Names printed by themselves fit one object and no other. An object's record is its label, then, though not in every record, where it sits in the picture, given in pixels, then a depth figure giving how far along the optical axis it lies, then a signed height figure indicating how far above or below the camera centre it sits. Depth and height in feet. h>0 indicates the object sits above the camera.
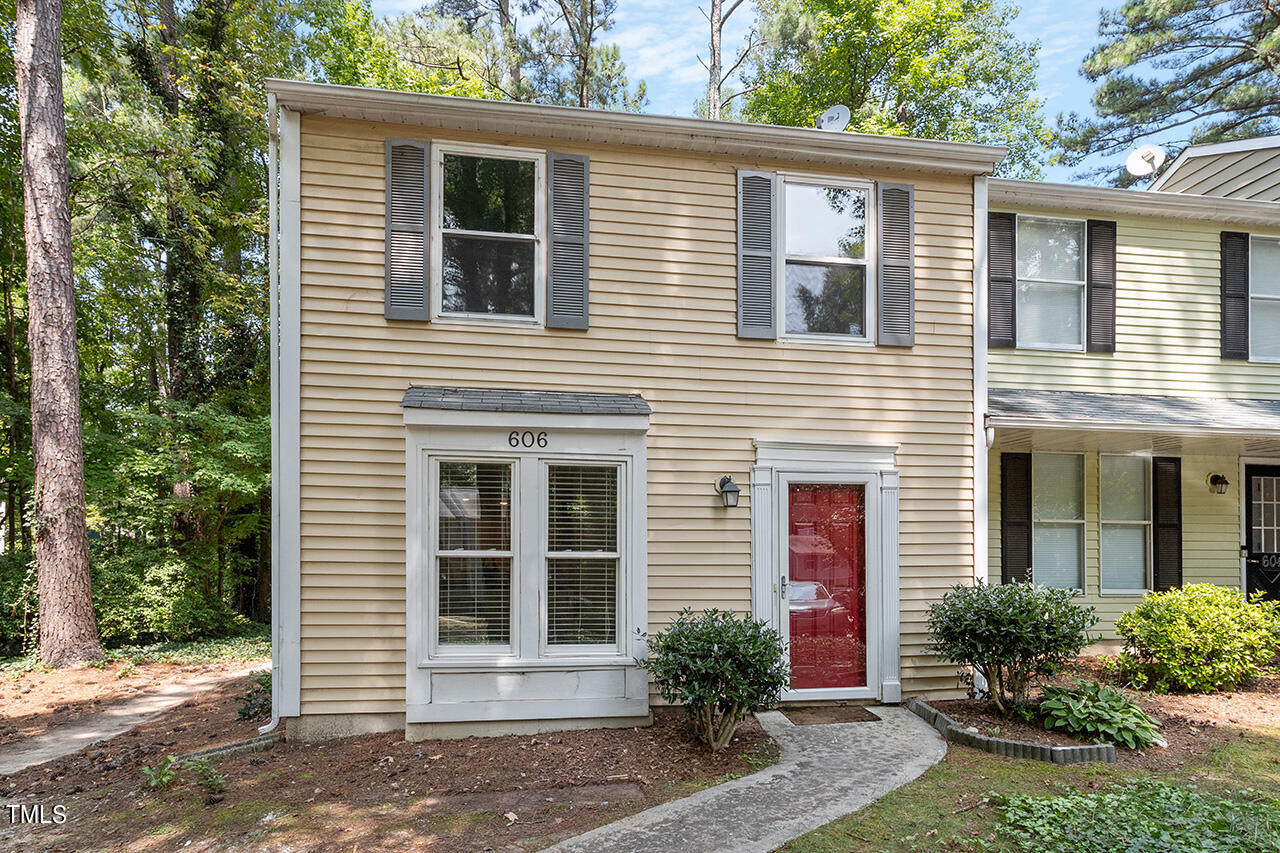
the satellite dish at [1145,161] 29.89 +11.91
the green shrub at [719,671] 15.75 -5.42
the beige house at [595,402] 17.51 +0.87
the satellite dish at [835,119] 22.40 +10.43
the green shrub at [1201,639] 21.42 -6.29
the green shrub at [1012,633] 17.74 -5.08
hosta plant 16.78 -6.91
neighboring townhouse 25.95 +2.53
